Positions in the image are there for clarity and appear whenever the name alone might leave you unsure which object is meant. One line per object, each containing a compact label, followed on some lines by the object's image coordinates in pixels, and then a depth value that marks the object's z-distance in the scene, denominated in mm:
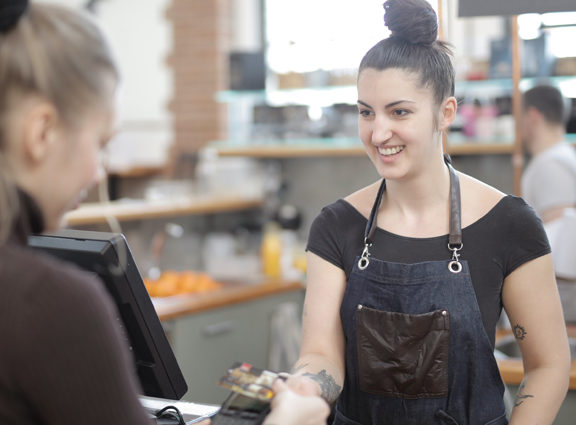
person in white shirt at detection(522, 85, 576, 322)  4363
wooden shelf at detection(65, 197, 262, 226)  4172
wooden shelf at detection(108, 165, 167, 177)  6984
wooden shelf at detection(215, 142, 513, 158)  4656
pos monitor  1425
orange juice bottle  4773
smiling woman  1819
